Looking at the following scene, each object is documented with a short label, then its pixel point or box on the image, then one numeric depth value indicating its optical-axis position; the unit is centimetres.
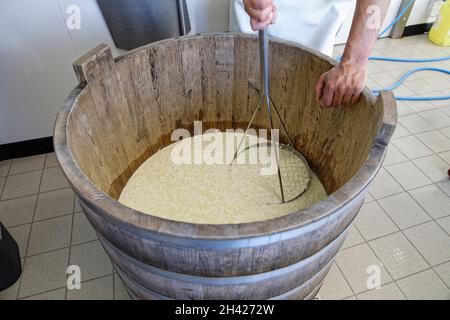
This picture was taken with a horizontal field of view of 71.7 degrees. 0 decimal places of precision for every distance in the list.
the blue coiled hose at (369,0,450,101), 248
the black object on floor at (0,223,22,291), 142
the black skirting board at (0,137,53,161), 207
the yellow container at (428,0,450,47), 299
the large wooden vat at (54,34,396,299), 77
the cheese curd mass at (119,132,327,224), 143
